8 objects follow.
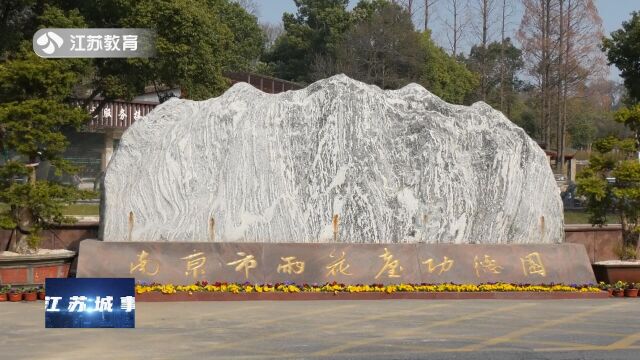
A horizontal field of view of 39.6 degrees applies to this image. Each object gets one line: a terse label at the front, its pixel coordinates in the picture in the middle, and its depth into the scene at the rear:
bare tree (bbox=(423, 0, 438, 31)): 44.97
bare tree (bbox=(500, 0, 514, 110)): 42.92
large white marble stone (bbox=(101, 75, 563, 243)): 13.50
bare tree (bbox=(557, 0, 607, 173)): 38.31
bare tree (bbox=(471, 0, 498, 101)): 42.94
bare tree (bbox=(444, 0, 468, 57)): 44.03
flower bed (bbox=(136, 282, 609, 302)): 12.38
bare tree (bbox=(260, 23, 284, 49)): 66.31
